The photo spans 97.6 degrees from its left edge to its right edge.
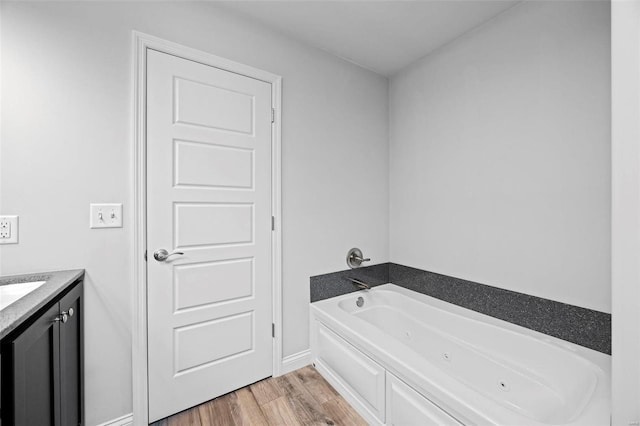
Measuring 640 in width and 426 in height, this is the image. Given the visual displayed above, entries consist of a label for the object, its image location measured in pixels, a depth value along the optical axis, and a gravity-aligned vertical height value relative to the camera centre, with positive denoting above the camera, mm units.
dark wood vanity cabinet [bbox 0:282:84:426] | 810 -549
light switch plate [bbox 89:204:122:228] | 1440 -19
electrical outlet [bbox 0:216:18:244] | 1261 -78
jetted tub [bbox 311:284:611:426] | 1203 -843
